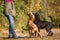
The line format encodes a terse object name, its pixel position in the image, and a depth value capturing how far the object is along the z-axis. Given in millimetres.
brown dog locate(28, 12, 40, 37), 10653
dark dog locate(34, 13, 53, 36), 11141
